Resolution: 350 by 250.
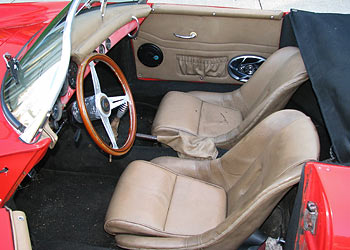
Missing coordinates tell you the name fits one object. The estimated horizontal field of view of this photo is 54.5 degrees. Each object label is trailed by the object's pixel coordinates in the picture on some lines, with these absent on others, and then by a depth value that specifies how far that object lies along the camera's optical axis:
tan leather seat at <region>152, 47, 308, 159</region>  2.00
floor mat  2.26
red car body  1.03
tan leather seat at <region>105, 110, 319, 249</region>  1.37
